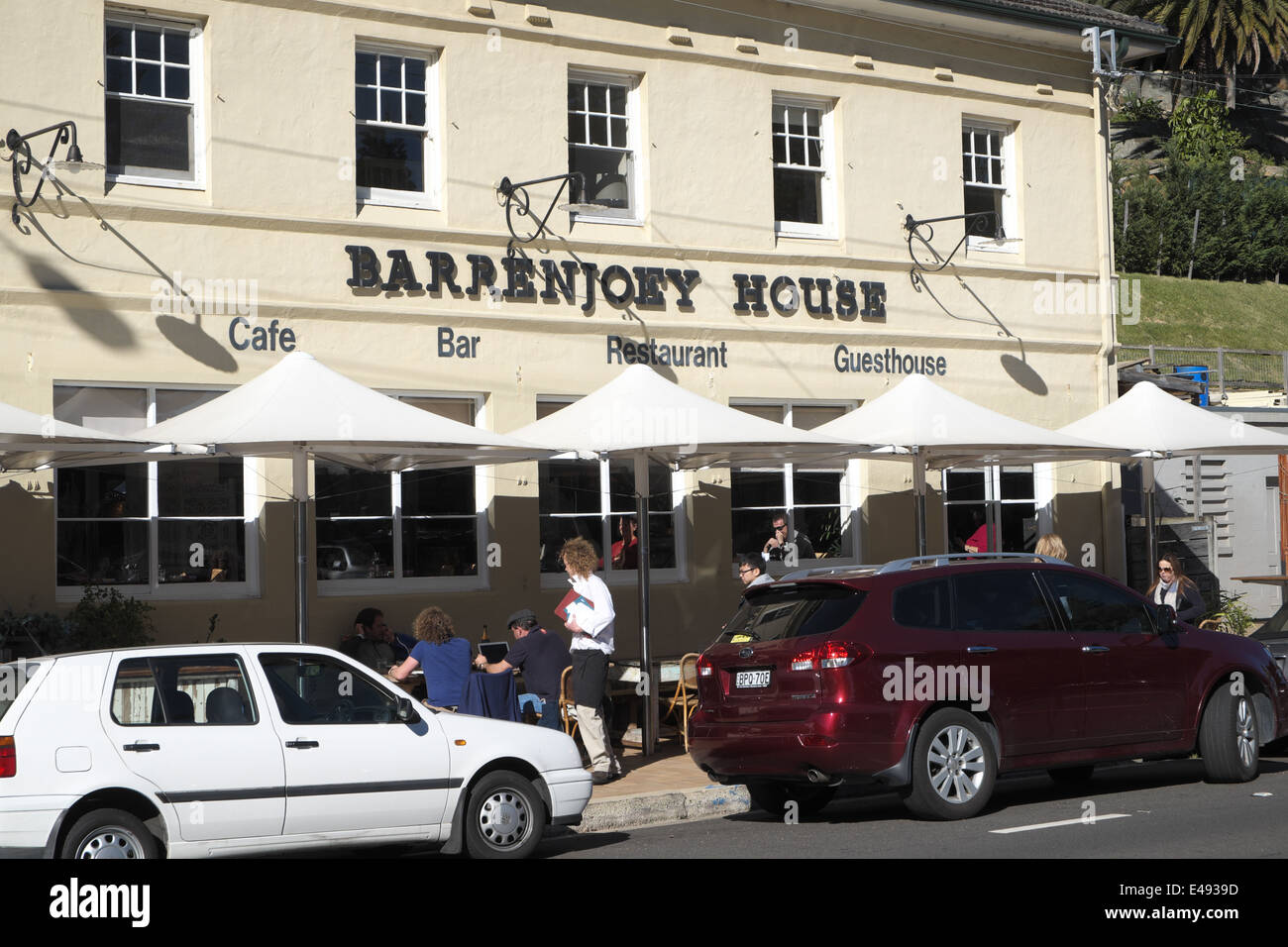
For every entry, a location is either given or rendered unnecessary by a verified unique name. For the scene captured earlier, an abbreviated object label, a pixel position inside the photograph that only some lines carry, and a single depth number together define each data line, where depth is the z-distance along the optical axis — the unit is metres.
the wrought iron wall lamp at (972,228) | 18.67
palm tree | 64.00
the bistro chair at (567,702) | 13.22
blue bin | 29.95
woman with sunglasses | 15.61
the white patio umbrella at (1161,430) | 17.50
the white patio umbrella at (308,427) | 11.86
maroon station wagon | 10.34
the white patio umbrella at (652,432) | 13.63
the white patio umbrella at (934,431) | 15.42
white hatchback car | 8.15
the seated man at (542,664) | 12.52
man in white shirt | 12.51
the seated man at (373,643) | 14.00
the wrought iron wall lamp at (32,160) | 13.52
